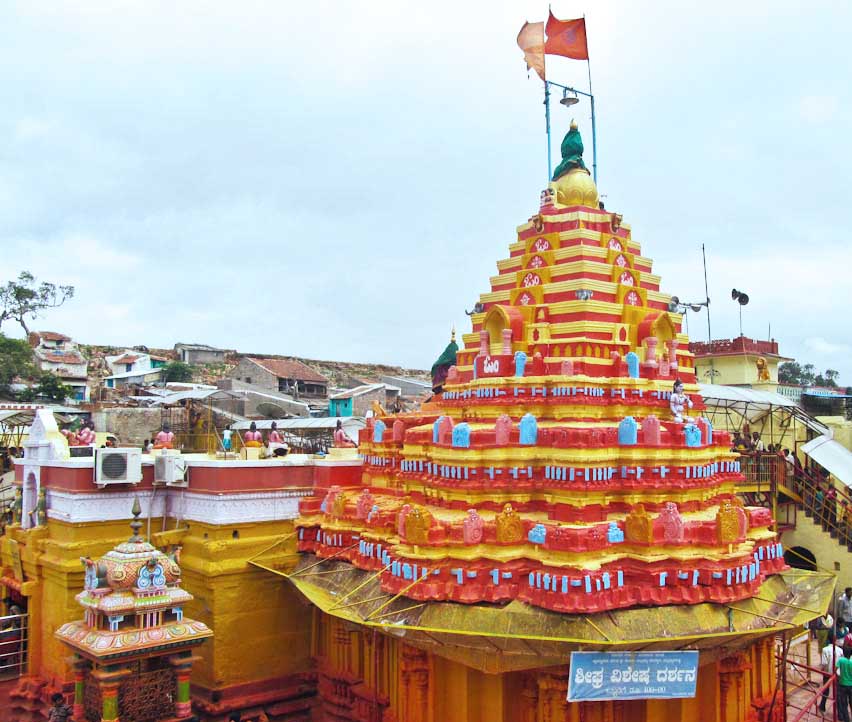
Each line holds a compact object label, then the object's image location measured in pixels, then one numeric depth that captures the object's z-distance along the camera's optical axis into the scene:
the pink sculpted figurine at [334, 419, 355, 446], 18.33
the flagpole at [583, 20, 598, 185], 16.17
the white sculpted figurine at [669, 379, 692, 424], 12.86
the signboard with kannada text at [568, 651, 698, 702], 9.69
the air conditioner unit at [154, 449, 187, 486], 14.98
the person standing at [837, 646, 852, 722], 11.59
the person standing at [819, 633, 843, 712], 12.47
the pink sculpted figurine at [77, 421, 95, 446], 17.30
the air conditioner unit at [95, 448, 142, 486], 14.22
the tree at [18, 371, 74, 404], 38.97
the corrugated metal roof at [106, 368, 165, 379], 46.26
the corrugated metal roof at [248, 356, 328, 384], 47.16
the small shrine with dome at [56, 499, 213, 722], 10.55
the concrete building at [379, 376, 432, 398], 52.50
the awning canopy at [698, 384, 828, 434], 22.70
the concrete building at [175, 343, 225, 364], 54.59
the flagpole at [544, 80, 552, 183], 15.94
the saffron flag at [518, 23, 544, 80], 15.65
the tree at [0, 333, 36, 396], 38.50
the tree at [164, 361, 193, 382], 47.97
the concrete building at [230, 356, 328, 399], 46.03
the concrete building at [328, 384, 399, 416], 39.97
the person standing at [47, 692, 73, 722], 12.00
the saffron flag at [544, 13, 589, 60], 15.74
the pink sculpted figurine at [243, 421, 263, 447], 15.89
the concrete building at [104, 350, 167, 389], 46.25
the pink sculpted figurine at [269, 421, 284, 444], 18.11
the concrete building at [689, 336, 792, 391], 31.31
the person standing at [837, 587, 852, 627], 16.28
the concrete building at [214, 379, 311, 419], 37.97
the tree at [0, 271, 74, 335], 44.34
